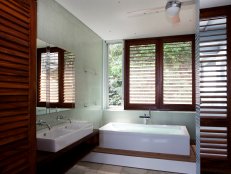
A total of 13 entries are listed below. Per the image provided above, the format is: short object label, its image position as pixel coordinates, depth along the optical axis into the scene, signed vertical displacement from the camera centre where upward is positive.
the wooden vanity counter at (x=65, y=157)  1.60 -0.87
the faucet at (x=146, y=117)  3.70 -0.63
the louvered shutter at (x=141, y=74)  3.90 +0.30
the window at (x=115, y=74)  4.18 +0.32
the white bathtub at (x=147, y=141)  2.83 -0.91
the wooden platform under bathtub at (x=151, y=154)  2.73 -1.11
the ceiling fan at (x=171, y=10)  2.16 +1.06
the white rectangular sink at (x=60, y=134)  1.77 -0.58
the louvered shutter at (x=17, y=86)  1.06 +0.00
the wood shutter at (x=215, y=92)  2.38 -0.06
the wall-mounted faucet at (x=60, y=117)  2.53 -0.45
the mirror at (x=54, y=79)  2.18 +0.11
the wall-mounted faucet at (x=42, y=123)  2.15 -0.45
